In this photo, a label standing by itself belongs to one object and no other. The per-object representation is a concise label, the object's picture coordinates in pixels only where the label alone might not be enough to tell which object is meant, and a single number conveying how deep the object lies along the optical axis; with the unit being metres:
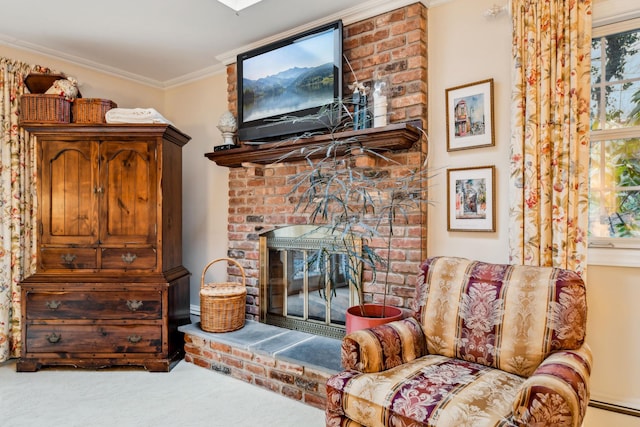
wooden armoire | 2.70
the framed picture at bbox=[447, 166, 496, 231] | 2.15
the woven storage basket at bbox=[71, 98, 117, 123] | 2.83
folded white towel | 2.79
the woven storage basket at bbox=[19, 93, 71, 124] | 2.75
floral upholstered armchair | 1.24
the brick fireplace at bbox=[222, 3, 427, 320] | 2.33
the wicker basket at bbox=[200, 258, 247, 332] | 2.73
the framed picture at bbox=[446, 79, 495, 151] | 2.16
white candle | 2.34
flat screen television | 2.53
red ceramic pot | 1.95
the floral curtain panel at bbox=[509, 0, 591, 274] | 1.83
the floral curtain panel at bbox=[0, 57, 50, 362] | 2.83
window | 1.96
